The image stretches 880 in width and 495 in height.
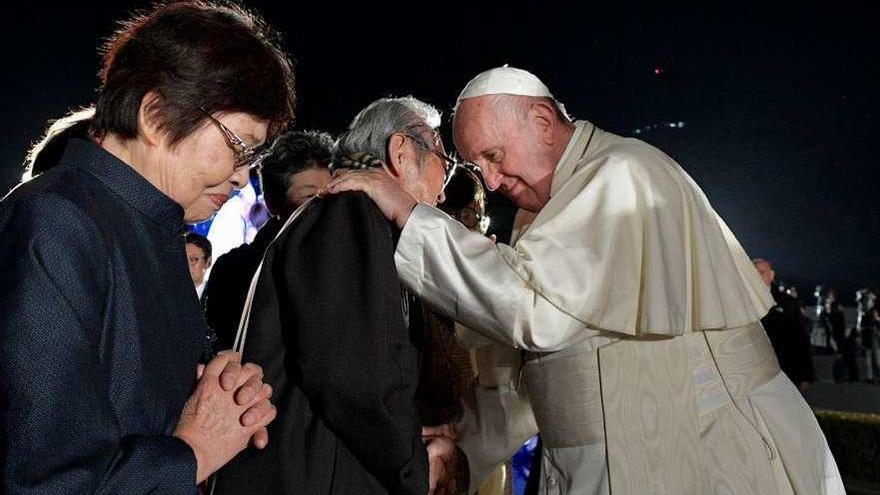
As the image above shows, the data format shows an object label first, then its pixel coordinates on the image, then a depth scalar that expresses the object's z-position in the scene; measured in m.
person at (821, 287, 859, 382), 18.02
